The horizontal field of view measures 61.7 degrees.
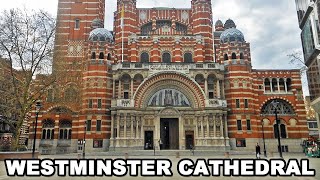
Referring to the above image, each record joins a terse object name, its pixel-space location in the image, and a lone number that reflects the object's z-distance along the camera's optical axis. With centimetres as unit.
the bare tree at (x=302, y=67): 2928
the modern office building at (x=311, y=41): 2818
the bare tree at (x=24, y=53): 2459
